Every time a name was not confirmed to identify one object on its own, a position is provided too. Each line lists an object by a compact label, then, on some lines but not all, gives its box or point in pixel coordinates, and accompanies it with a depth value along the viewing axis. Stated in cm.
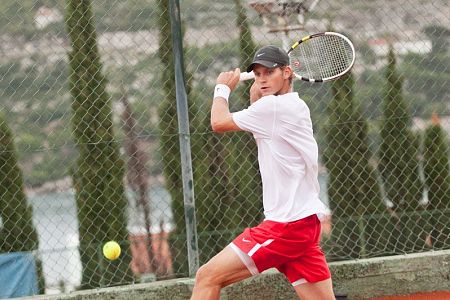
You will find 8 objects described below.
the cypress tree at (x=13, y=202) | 1569
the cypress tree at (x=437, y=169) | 1730
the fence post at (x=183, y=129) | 1064
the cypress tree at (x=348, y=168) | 1652
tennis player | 833
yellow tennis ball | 1295
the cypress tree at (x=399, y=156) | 1655
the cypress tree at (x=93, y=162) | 1366
